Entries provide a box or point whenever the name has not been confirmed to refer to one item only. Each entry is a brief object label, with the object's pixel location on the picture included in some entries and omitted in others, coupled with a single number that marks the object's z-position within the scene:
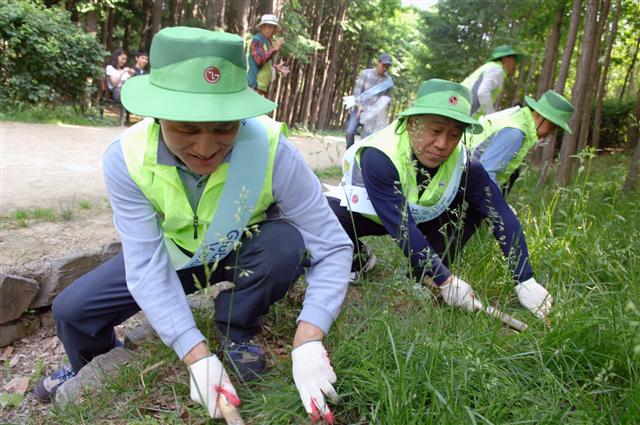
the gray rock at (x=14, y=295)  2.72
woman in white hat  6.71
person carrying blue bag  7.43
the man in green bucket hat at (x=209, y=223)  1.53
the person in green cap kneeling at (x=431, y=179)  2.28
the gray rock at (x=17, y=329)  2.84
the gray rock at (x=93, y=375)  1.84
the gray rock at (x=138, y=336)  2.22
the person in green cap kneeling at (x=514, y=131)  3.51
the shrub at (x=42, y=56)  8.16
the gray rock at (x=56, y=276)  2.91
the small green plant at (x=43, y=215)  3.73
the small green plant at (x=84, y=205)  4.11
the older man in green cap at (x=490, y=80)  5.16
